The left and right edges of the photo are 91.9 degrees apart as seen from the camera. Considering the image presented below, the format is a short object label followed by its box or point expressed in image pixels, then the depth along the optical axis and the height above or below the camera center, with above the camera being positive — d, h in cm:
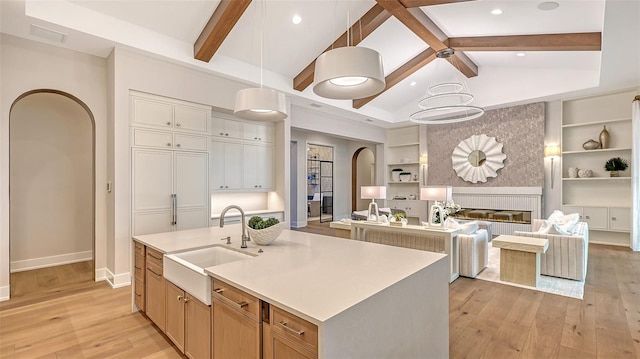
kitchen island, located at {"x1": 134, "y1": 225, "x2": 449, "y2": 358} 123 -52
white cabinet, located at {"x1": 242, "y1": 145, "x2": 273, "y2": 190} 582 +21
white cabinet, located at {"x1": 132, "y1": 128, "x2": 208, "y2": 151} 410 +53
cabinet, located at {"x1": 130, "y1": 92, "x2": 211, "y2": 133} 410 +91
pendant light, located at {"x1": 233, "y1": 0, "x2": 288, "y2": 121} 262 +64
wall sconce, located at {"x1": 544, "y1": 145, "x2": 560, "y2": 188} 664 +59
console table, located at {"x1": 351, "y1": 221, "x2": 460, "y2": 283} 397 -85
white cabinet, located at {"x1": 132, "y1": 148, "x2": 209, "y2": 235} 411 -18
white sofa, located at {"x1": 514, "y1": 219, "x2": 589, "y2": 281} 385 -99
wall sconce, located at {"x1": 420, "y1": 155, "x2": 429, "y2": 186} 873 +37
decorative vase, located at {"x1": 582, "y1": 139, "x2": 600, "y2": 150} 621 +68
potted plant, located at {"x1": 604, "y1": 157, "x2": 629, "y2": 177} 594 +26
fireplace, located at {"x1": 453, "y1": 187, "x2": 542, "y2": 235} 689 -63
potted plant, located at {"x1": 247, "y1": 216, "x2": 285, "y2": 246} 233 -39
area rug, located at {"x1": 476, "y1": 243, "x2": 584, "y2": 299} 351 -129
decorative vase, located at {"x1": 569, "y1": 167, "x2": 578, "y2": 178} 648 +14
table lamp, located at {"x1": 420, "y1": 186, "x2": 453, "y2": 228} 427 -25
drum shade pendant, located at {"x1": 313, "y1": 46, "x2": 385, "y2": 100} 184 +68
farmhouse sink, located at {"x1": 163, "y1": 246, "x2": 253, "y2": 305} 180 -61
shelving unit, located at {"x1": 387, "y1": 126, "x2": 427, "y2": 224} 905 +25
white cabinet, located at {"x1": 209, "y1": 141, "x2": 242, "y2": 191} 535 +21
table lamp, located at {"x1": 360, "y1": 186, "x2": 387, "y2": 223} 510 -25
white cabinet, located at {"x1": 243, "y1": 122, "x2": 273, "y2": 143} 583 +88
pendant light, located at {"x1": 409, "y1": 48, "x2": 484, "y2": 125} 725 +197
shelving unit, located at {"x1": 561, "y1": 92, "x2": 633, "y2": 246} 601 +30
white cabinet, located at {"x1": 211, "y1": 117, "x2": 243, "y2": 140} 536 +88
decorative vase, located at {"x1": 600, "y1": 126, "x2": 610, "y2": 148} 611 +80
